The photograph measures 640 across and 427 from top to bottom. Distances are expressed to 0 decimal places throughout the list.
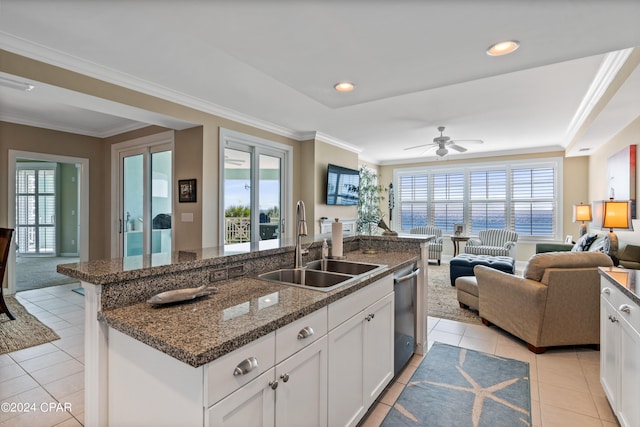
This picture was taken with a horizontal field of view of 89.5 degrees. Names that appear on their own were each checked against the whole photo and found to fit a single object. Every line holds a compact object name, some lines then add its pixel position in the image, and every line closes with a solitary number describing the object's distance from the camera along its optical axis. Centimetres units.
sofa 345
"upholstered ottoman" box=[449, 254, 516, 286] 475
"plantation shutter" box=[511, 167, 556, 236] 684
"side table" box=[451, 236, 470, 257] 691
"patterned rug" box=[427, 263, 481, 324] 371
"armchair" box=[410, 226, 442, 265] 706
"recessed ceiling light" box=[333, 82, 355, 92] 247
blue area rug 192
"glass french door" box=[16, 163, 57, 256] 778
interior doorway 776
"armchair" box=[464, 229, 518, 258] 609
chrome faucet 203
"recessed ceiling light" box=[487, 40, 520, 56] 189
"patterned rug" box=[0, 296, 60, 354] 293
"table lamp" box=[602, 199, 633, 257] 358
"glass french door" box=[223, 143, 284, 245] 459
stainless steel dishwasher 229
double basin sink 194
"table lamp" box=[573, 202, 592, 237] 539
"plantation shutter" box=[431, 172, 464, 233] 781
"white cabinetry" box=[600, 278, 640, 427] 151
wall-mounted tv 585
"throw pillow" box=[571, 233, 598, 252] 431
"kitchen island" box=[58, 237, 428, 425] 98
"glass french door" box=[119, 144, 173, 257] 468
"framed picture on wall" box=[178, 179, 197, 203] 416
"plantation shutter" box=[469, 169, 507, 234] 734
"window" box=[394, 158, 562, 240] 687
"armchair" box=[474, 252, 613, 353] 273
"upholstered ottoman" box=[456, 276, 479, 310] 372
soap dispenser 239
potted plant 735
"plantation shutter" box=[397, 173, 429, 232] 827
